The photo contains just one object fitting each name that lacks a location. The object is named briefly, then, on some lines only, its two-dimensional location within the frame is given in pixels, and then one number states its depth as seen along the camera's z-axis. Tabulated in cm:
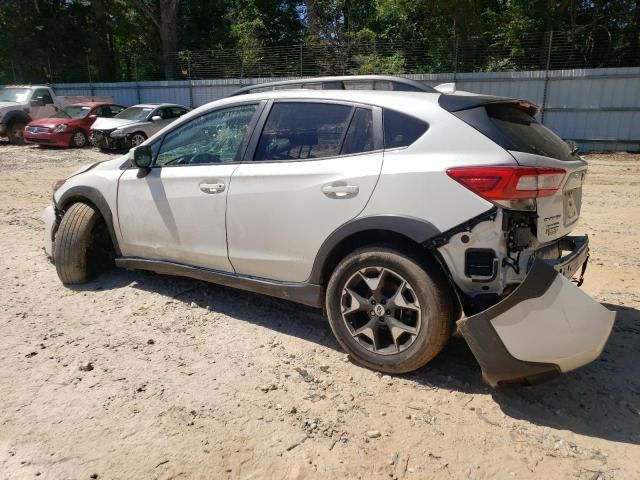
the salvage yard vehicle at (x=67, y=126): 1534
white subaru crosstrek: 274
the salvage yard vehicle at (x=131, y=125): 1457
